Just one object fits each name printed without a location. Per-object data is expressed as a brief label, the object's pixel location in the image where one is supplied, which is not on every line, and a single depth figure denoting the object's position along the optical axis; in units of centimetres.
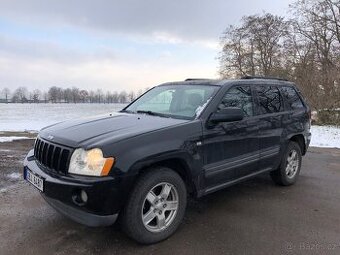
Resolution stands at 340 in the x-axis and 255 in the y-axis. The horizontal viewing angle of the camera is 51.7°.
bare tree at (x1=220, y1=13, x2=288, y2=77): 3228
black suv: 334
